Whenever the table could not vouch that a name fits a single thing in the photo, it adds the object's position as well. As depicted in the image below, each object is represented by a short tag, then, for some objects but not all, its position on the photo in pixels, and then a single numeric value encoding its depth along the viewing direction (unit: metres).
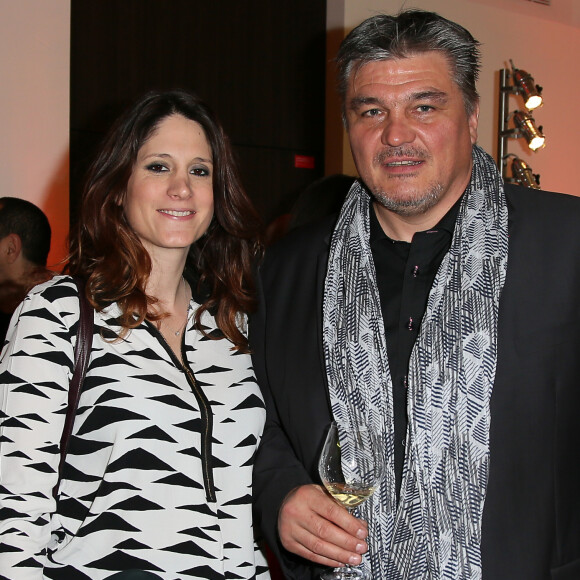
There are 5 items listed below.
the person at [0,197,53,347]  4.02
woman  1.78
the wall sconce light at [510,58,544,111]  5.76
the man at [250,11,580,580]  1.81
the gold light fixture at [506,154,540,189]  5.84
